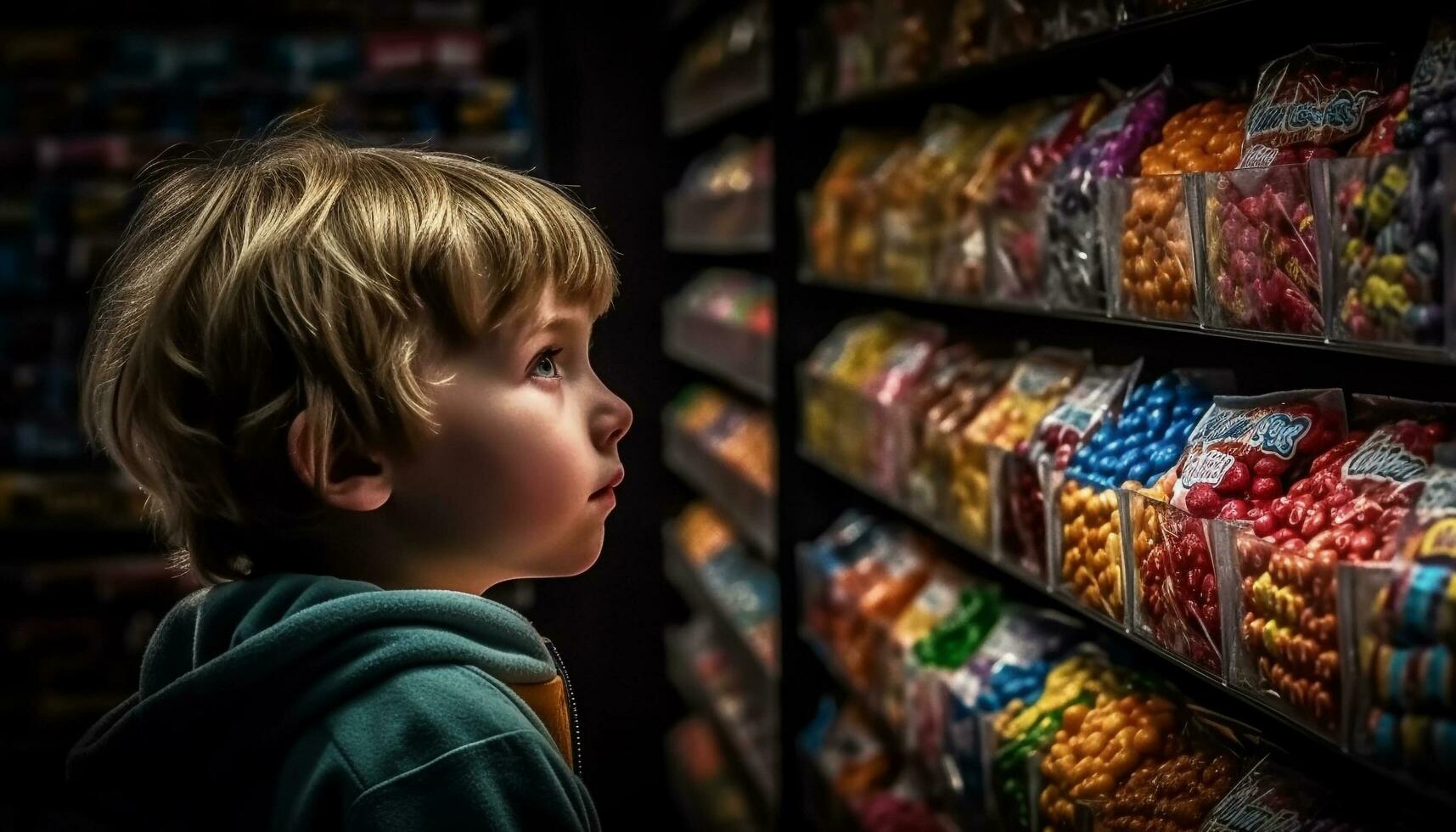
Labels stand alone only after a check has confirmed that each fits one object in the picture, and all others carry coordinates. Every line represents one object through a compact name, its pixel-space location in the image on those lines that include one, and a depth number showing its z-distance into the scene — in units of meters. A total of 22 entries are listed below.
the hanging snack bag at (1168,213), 1.50
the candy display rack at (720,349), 3.40
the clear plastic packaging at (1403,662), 1.05
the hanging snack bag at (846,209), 2.60
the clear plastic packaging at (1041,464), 1.79
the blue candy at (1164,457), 1.60
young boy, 1.19
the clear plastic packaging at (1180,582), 1.35
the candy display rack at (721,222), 3.42
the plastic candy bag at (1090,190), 1.72
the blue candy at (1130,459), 1.65
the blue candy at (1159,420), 1.69
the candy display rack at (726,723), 3.51
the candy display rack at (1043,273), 1.46
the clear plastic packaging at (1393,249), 1.09
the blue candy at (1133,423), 1.71
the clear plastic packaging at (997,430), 1.96
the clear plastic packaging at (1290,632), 1.17
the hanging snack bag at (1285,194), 1.30
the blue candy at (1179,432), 1.64
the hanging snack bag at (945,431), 2.12
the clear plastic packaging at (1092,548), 1.58
